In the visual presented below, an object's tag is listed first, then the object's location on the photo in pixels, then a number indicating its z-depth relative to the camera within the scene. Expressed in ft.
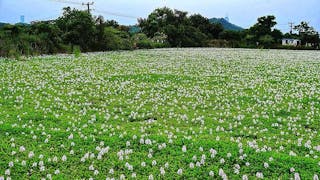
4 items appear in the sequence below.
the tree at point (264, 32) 322.59
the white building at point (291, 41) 387.32
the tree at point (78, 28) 166.09
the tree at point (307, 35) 359.74
